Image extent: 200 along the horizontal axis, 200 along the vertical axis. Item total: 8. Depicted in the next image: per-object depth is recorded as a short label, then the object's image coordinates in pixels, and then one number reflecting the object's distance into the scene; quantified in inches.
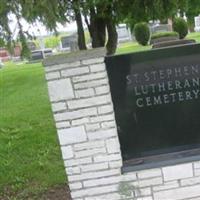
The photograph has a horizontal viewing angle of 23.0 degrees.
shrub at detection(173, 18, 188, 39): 1022.5
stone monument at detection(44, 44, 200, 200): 162.2
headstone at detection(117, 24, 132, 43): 1558.8
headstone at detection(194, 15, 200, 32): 1471.0
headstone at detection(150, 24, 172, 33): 1211.4
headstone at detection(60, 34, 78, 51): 1136.6
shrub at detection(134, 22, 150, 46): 1048.9
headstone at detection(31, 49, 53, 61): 1116.8
